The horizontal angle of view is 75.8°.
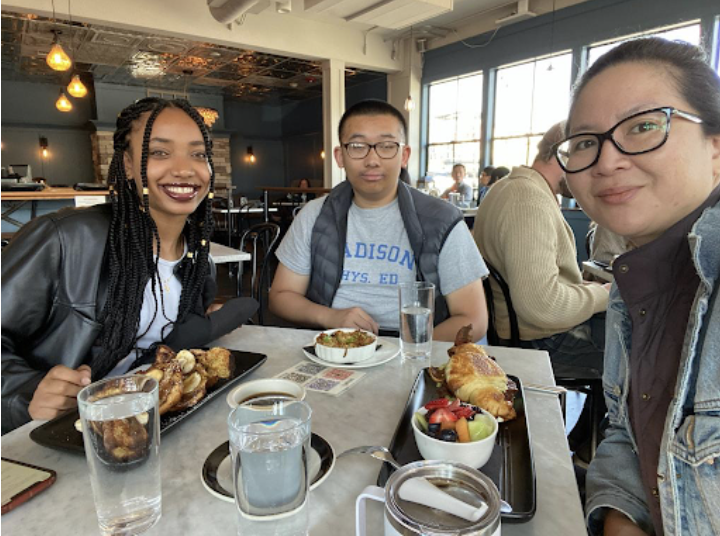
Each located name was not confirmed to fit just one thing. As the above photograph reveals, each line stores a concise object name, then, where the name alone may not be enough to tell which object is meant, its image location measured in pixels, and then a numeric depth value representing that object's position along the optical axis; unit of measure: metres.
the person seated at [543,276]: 1.89
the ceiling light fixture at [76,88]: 6.90
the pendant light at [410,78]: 8.55
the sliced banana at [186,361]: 1.01
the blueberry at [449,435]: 0.73
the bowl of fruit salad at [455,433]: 0.70
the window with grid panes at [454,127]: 9.02
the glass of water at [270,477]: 0.59
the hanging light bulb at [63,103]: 8.26
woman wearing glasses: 0.75
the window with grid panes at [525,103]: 7.47
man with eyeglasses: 1.86
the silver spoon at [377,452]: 0.74
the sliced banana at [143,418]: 0.66
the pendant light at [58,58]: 5.68
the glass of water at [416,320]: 1.24
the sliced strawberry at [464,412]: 0.77
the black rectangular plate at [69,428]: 0.79
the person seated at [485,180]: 7.30
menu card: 1.07
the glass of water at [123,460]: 0.64
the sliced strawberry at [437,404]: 0.80
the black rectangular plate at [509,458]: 0.65
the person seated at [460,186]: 7.77
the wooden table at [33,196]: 4.75
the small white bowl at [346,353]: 1.19
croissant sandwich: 0.90
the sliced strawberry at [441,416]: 0.76
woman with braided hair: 1.22
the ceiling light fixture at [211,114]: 10.08
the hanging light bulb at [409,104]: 8.53
